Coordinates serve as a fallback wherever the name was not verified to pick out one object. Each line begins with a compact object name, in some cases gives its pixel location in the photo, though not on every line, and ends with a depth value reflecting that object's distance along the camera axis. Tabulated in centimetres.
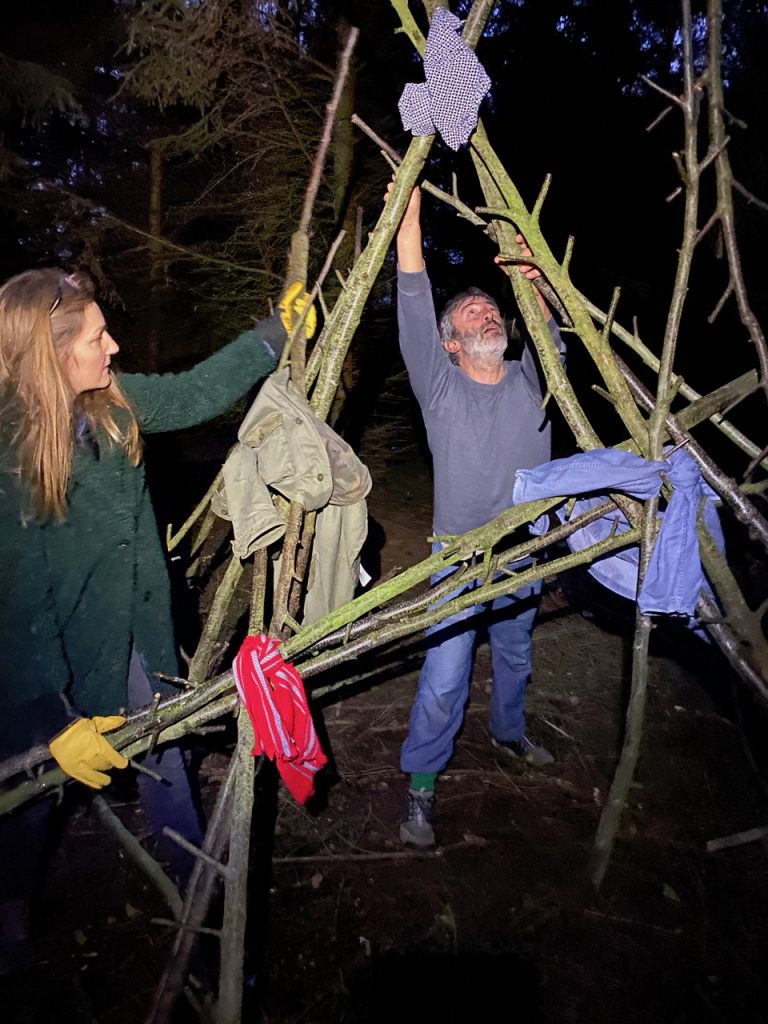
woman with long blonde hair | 186
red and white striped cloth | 171
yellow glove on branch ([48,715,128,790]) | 193
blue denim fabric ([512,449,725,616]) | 162
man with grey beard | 263
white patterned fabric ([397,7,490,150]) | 166
